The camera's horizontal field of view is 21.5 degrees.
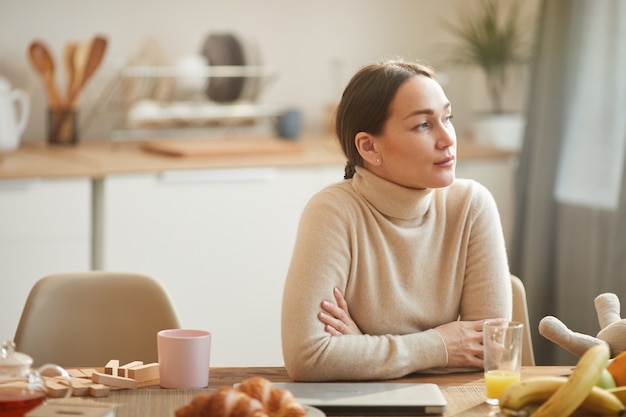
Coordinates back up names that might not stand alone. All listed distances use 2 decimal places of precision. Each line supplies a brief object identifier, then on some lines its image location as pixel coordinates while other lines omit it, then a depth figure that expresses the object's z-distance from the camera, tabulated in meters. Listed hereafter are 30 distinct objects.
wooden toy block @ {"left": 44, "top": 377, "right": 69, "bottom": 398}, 2.78
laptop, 2.71
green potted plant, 4.98
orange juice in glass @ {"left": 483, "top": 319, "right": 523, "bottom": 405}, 2.75
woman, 3.06
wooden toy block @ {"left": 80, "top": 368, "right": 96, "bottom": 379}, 2.90
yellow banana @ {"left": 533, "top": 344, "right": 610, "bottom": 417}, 2.55
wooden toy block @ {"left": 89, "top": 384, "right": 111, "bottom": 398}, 2.79
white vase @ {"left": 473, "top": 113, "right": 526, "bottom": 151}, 5.09
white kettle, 4.46
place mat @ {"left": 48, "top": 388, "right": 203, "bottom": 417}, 2.72
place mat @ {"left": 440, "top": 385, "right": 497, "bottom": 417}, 2.73
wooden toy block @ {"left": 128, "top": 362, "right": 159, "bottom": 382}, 2.87
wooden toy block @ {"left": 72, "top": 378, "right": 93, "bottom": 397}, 2.80
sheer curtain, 4.44
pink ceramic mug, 2.83
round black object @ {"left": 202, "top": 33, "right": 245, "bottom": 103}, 4.93
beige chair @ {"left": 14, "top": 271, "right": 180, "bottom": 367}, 3.36
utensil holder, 4.71
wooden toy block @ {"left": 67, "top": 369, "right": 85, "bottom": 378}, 2.90
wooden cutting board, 4.52
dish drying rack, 4.77
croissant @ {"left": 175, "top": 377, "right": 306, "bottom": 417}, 2.50
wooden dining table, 2.73
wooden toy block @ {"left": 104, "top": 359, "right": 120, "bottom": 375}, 2.87
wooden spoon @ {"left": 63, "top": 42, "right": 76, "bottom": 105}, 4.67
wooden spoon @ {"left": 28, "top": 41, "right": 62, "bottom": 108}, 4.63
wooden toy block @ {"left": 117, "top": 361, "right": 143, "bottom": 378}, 2.86
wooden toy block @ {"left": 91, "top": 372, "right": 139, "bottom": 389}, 2.82
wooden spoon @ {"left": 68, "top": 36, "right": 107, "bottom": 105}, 4.65
